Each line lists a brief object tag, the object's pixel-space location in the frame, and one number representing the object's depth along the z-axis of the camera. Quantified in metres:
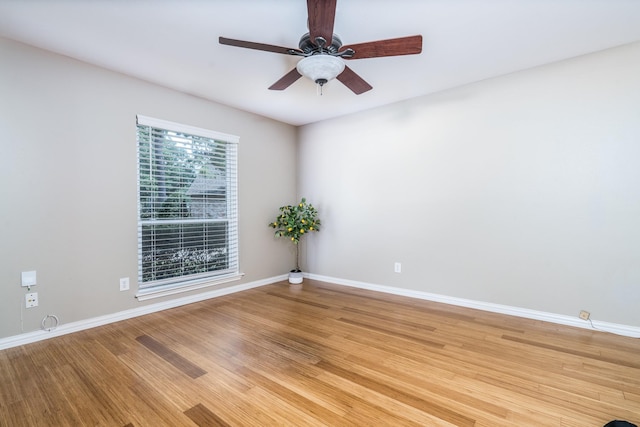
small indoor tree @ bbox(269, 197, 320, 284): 4.47
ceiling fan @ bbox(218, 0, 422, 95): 1.90
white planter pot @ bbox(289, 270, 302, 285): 4.54
